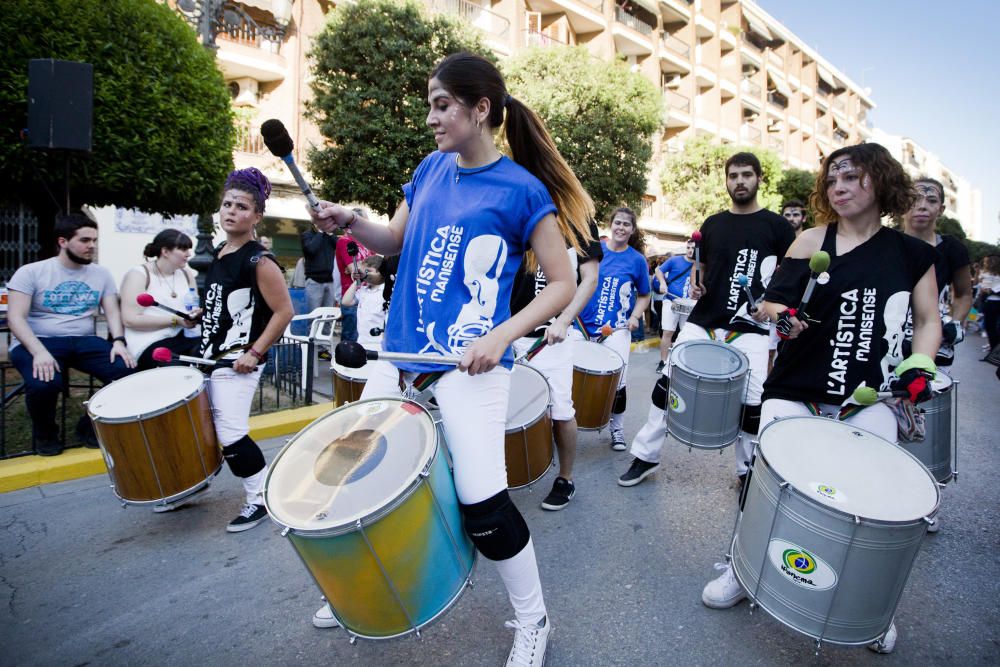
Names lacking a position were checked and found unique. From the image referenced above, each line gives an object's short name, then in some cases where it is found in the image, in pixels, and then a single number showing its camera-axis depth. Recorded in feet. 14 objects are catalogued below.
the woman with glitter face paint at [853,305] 8.38
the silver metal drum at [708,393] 12.09
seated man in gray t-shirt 14.90
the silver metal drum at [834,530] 6.28
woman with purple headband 11.43
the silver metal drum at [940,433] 11.00
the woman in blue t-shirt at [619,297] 17.04
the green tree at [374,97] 40.60
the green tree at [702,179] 80.64
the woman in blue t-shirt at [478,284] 6.72
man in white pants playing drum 13.19
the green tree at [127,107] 17.49
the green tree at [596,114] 51.90
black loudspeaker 15.71
